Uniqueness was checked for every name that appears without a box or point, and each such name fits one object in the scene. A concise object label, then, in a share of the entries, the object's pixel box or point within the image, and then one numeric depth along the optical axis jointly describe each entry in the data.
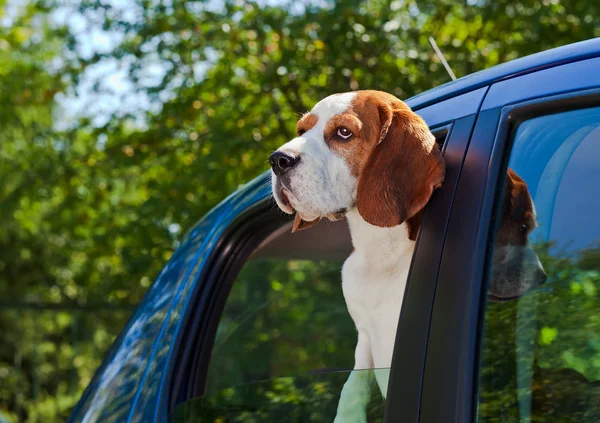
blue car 1.53
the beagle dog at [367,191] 1.68
